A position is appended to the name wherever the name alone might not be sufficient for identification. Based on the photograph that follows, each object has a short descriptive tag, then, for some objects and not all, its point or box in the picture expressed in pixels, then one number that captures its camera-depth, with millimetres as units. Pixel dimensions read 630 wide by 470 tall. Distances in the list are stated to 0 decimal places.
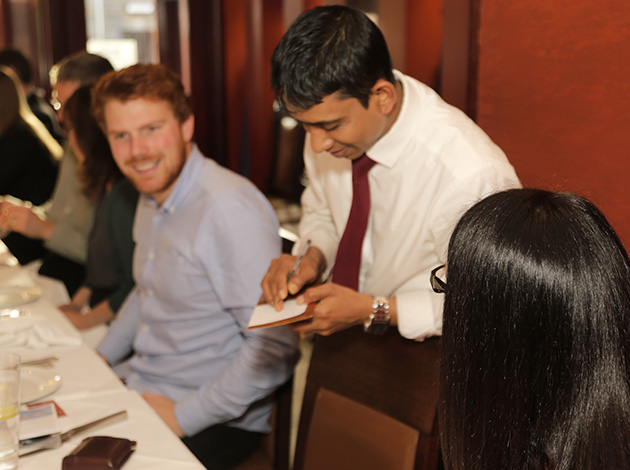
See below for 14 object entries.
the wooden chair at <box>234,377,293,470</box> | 1993
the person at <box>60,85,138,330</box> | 2641
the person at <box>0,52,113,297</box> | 3086
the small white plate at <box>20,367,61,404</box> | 1530
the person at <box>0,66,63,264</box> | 3939
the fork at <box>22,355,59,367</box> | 1737
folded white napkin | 1900
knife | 1334
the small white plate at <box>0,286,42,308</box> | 2219
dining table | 1342
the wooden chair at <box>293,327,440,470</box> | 1520
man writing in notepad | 1612
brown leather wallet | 1233
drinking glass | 1184
